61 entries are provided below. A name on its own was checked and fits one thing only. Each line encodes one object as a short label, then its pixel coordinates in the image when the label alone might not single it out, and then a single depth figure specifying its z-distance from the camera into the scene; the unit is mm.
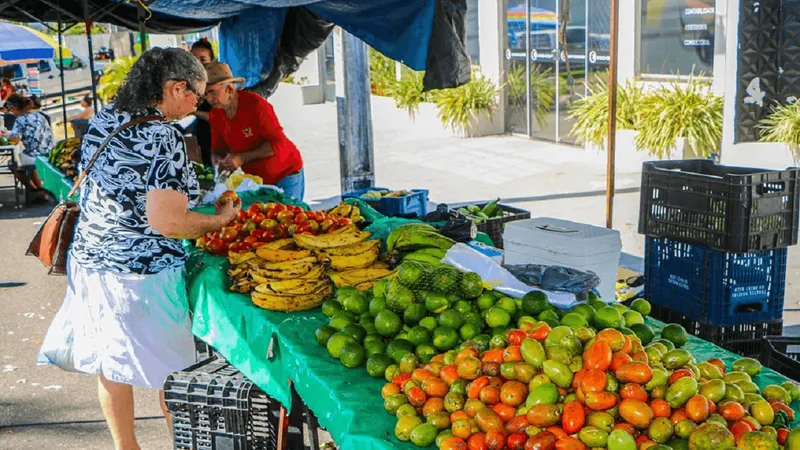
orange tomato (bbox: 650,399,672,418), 2363
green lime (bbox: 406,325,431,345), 3195
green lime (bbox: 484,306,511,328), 3232
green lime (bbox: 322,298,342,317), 3729
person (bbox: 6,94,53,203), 12680
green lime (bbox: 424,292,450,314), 3326
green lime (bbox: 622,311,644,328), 3281
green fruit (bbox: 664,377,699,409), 2396
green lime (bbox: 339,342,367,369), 3172
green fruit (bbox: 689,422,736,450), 2199
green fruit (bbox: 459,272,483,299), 3396
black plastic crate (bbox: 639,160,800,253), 4348
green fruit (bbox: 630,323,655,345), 3121
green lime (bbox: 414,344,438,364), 3086
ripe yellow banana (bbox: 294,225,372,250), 4438
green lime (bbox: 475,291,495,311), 3375
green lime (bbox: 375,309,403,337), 3322
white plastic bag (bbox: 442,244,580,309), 3420
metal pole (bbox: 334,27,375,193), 8930
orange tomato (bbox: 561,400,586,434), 2363
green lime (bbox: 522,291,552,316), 3250
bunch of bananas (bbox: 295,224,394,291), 4160
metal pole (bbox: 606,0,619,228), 5554
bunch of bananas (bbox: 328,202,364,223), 5273
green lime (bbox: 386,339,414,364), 3111
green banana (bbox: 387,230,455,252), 4371
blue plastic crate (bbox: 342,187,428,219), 6523
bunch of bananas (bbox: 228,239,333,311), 3943
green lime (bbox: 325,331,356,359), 3277
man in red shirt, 6508
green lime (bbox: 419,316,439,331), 3242
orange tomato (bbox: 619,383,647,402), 2404
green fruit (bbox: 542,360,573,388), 2521
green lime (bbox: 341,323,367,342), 3340
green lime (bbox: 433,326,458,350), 3113
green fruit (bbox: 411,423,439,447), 2549
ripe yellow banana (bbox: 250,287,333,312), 3910
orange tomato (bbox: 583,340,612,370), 2520
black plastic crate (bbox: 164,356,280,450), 3711
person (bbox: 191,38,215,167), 8109
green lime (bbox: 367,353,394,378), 3086
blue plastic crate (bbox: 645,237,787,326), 4445
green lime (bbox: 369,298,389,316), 3488
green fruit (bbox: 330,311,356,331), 3473
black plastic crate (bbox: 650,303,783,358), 4500
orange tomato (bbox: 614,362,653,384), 2457
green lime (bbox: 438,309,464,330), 3186
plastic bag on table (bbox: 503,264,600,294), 3498
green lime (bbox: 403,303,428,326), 3320
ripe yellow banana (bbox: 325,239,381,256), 4371
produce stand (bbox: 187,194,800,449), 2795
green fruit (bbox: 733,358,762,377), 2953
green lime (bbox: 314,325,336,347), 3447
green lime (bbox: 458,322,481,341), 3137
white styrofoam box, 3924
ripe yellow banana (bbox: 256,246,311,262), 4422
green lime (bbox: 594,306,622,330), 3100
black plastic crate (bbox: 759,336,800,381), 3506
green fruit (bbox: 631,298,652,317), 3488
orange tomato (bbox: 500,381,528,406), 2543
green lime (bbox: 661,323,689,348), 3230
